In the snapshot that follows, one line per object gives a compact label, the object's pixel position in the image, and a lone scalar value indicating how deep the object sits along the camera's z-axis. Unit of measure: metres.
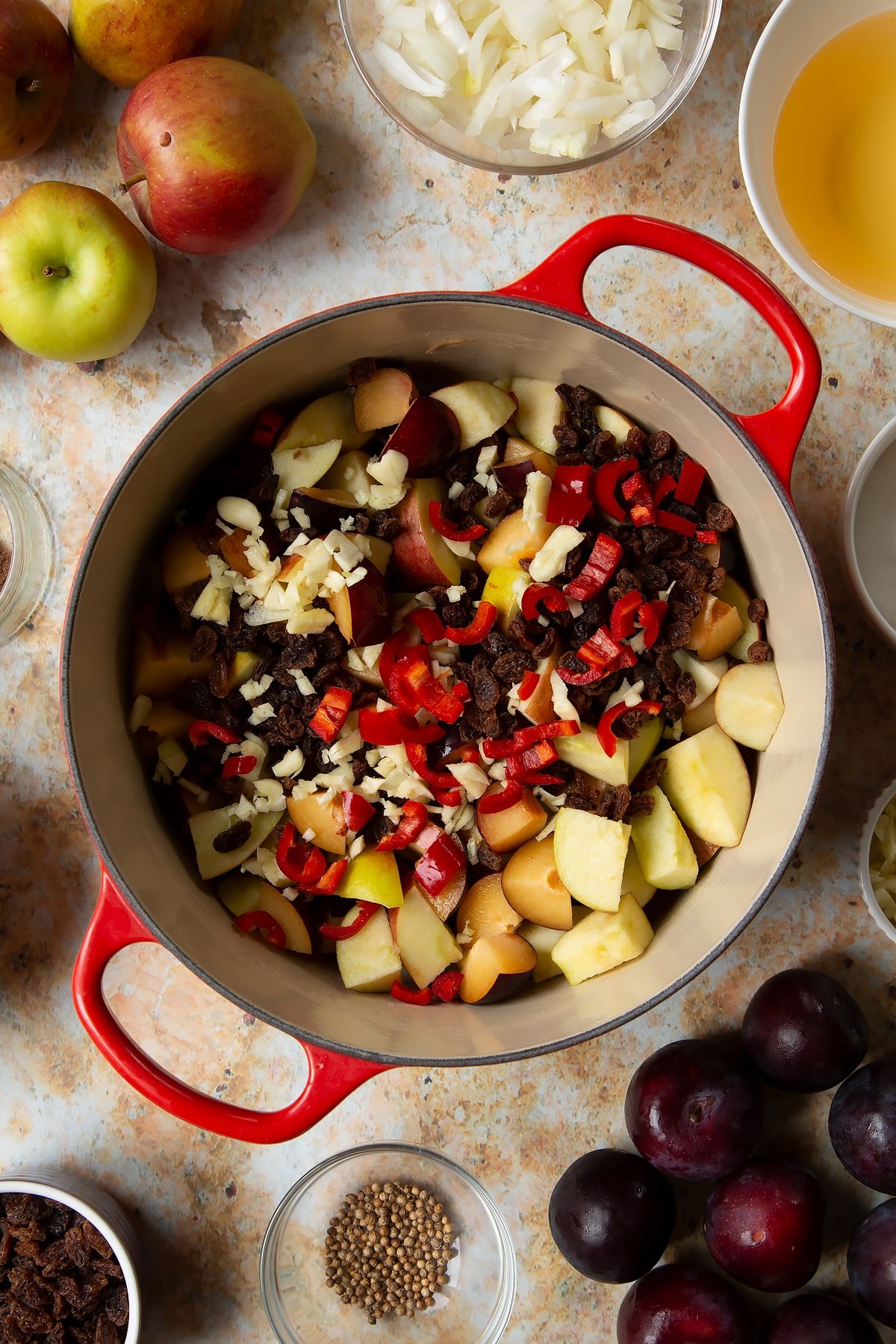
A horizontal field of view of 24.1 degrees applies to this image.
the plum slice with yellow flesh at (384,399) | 0.78
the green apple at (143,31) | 0.78
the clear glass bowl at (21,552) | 0.82
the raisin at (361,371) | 0.78
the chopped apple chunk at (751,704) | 0.77
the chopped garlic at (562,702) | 0.77
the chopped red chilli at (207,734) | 0.78
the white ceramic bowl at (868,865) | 0.79
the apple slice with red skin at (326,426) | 0.78
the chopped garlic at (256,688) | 0.78
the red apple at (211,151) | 0.77
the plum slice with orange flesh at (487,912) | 0.78
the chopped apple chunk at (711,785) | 0.77
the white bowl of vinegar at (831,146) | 0.77
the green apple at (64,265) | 0.78
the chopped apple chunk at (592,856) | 0.76
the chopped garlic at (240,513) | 0.77
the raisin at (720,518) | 0.78
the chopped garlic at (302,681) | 0.77
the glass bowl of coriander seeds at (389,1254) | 0.83
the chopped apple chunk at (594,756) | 0.77
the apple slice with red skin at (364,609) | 0.76
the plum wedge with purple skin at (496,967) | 0.77
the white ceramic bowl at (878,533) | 0.81
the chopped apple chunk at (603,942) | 0.76
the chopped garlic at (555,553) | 0.76
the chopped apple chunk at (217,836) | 0.78
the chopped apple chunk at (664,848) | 0.77
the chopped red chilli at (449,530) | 0.78
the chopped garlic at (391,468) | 0.77
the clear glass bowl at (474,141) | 0.80
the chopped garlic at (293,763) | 0.78
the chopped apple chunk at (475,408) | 0.78
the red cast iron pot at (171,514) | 0.73
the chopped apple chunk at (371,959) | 0.78
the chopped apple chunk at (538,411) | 0.79
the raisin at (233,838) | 0.78
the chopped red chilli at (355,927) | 0.79
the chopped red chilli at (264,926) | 0.78
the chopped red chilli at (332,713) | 0.77
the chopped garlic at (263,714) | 0.78
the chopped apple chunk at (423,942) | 0.78
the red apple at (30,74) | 0.77
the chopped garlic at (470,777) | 0.77
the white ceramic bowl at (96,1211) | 0.80
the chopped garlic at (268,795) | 0.78
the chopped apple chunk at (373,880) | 0.78
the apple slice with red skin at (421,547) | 0.77
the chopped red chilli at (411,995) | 0.78
